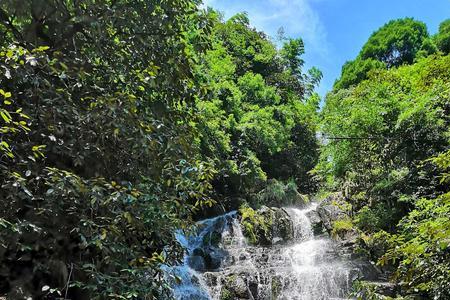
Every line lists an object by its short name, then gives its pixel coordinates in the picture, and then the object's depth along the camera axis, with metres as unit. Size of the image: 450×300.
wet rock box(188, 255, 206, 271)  12.52
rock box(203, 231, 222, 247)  14.01
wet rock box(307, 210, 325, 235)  15.45
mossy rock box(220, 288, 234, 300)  10.32
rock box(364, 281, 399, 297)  9.64
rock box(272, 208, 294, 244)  15.01
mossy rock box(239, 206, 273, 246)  14.55
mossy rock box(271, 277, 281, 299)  11.02
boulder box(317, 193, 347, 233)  14.38
